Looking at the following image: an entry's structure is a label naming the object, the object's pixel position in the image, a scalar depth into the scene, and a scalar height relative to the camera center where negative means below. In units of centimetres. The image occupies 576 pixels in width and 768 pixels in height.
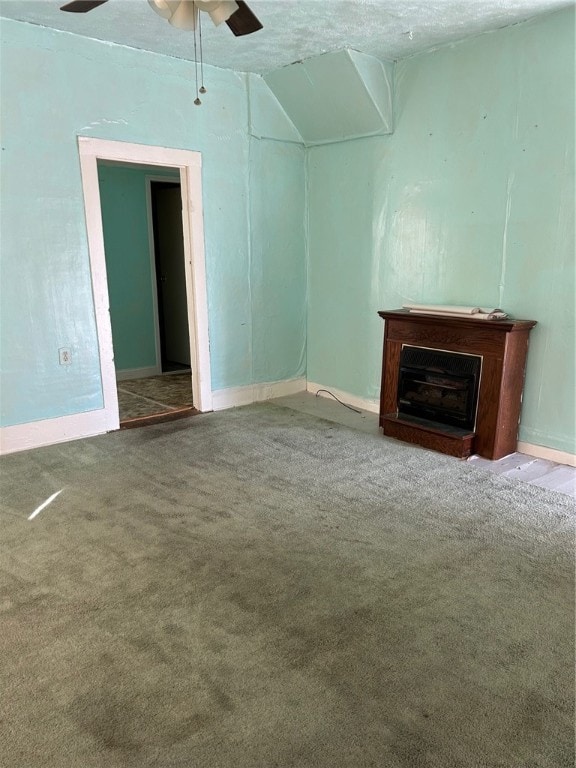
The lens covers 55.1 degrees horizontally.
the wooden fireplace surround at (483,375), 328 -75
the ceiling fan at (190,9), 204 +87
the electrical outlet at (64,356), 372 -71
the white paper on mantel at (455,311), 337 -40
